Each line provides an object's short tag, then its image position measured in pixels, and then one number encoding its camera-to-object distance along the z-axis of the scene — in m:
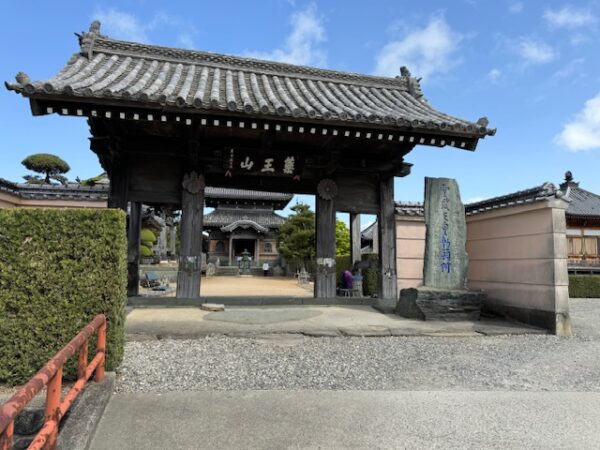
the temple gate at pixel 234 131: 6.26
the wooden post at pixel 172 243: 30.95
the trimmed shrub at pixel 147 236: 24.78
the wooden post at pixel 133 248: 7.70
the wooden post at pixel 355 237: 14.41
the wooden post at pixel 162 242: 30.53
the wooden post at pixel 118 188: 7.49
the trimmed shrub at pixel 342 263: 23.75
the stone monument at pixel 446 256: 7.26
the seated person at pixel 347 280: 12.56
